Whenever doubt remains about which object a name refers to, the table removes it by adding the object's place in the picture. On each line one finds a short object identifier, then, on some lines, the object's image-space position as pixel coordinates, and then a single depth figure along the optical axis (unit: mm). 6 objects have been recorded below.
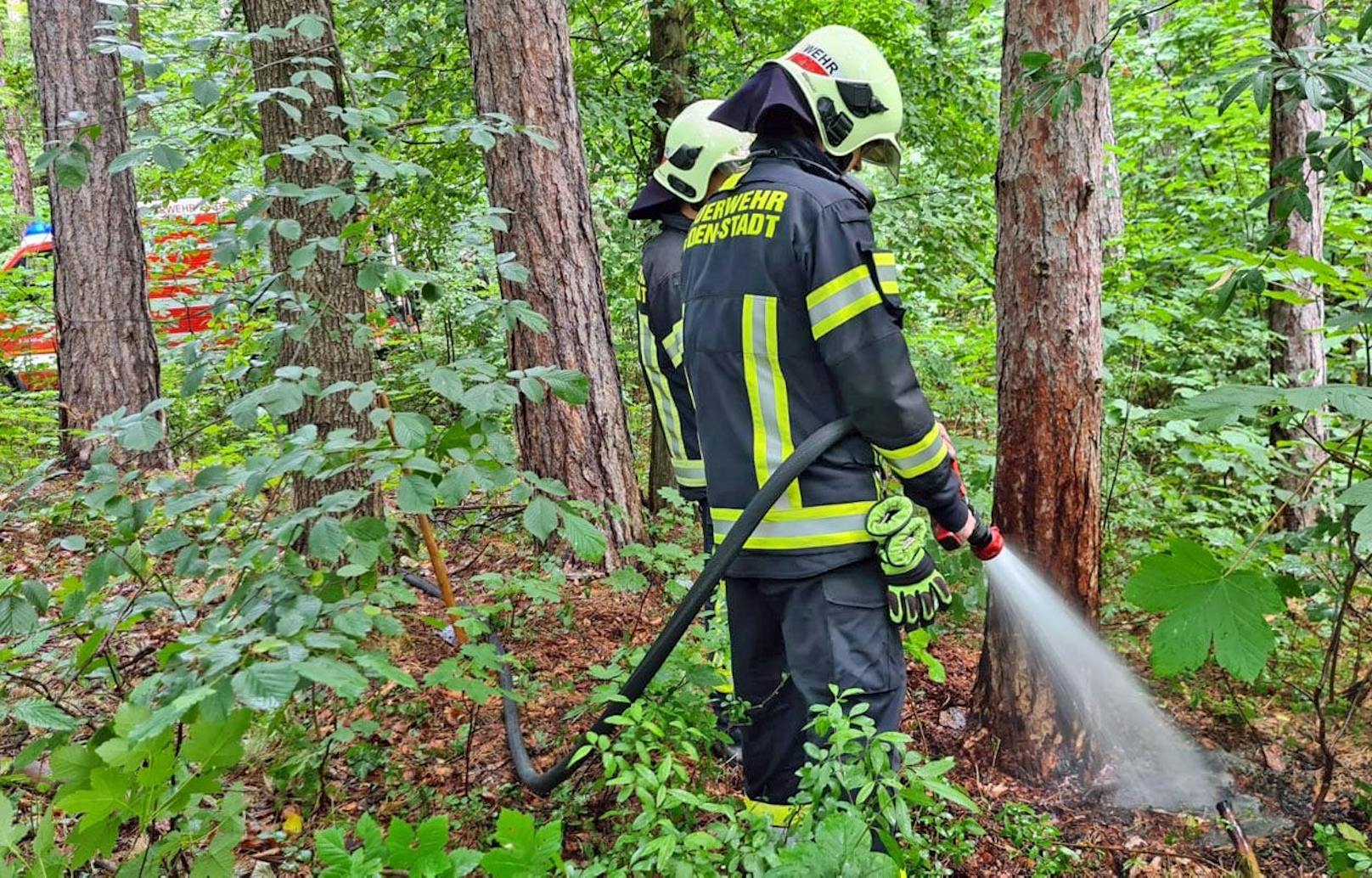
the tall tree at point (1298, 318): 5145
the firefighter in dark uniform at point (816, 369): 2412
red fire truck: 7477
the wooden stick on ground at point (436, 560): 2898
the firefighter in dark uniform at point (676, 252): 3539
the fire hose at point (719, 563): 2455
